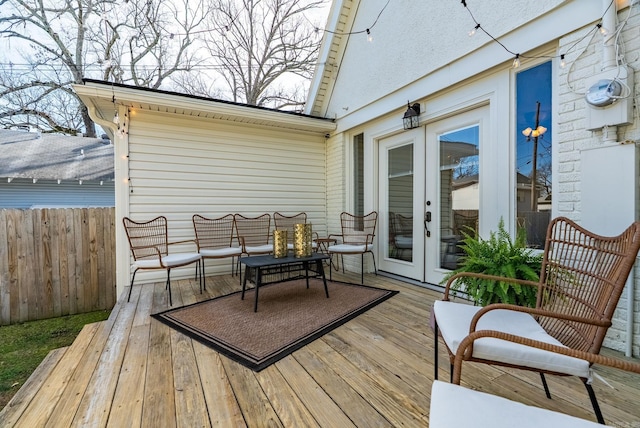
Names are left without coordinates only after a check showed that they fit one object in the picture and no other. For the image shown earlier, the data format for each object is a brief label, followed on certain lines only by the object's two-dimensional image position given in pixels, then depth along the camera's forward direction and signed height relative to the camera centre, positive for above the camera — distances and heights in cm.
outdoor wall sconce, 368 +118
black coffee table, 292 -59
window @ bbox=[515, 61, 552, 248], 254 +51
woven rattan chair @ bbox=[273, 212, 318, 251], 508 -21
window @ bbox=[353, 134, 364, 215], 495 +57
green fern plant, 190 -43
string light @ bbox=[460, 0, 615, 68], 207 +135
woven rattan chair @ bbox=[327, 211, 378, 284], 410 -42
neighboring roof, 724 +149
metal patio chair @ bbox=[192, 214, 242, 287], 448 -37
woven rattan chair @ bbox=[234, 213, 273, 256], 477 -34
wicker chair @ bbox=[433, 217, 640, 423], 114 -54
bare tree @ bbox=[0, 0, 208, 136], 684 +421
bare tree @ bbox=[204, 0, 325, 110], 791 +466
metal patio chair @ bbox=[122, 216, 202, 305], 331 -46
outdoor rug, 217 -104
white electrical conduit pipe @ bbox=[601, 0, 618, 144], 202 +115
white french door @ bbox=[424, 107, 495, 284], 320 +26
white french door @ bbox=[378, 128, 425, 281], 388 +6
